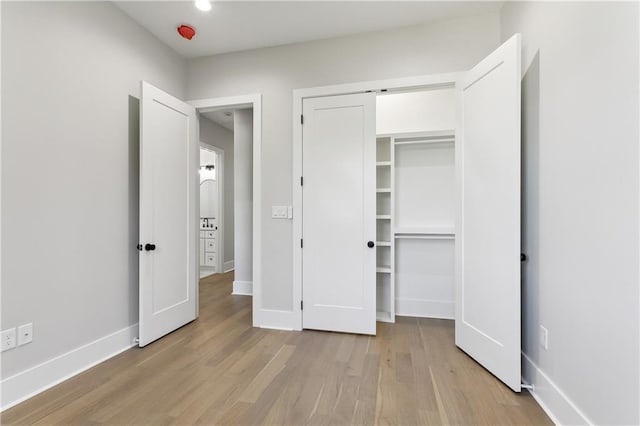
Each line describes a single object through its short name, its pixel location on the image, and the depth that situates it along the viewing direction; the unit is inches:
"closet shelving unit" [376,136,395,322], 130.7
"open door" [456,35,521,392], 76.0
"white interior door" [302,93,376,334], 111.9
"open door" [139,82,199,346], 102.6
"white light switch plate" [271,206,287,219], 119.6
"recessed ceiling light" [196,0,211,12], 94.7
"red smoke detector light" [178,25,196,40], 107.9
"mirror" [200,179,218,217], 245.6
